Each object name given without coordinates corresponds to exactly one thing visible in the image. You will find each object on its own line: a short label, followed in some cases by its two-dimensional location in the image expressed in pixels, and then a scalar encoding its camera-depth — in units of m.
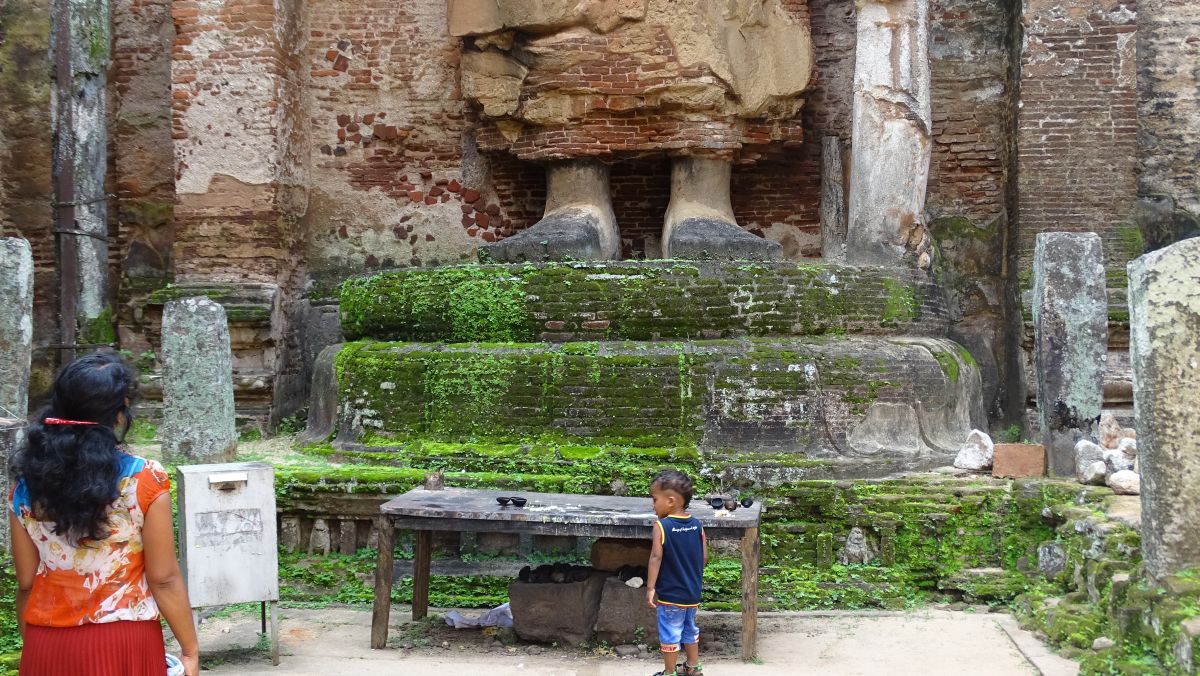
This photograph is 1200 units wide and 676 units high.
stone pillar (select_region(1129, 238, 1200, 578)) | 4.19
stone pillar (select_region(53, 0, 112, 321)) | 9.80
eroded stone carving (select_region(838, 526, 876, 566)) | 6.18
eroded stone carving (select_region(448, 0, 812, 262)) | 8.63
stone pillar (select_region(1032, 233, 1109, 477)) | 6.36
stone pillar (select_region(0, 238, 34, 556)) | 5.89
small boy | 4.45
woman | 2.81
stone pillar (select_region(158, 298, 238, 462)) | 6.91
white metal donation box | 4.91
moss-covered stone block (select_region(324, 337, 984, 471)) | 6.53
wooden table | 5.00
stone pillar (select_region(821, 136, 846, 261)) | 9.51
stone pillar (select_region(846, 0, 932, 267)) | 8.23
